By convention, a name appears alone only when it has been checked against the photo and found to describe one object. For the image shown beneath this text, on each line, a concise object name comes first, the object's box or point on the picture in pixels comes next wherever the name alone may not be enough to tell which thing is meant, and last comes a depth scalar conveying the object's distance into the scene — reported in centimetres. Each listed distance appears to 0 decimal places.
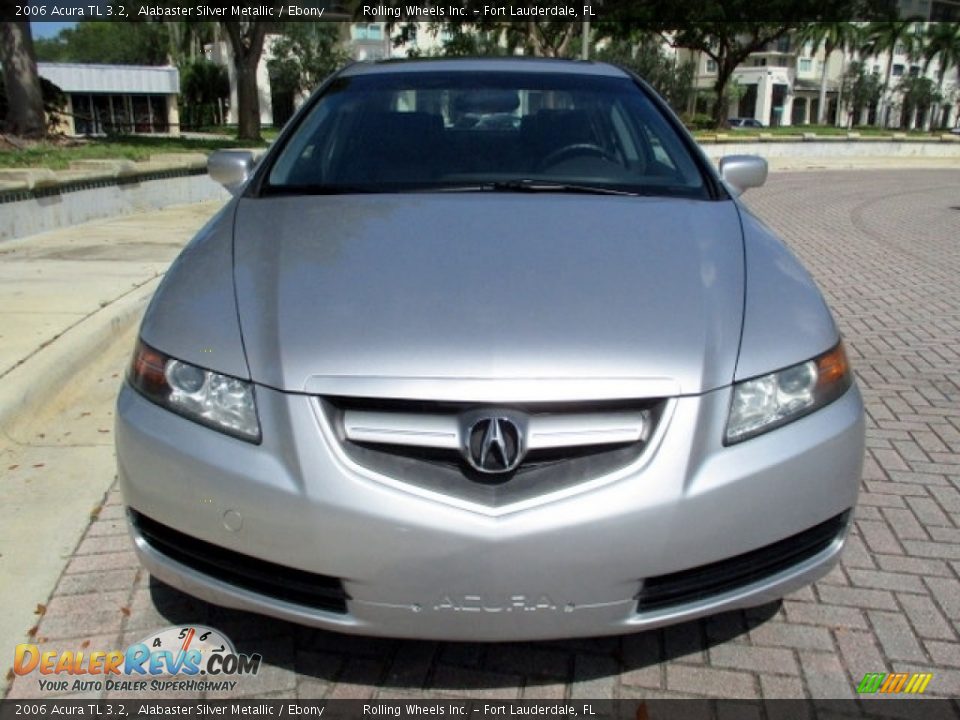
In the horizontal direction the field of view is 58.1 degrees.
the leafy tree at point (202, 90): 5672
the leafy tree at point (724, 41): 3862
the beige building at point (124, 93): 4397
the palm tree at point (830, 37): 6156
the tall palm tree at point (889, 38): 6956
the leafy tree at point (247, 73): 2245
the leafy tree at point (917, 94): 7150
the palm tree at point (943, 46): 7262
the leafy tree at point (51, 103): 1493
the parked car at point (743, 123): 5422
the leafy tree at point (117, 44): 7581
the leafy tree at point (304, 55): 5256
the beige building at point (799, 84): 7438
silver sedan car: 188
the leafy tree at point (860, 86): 7294
